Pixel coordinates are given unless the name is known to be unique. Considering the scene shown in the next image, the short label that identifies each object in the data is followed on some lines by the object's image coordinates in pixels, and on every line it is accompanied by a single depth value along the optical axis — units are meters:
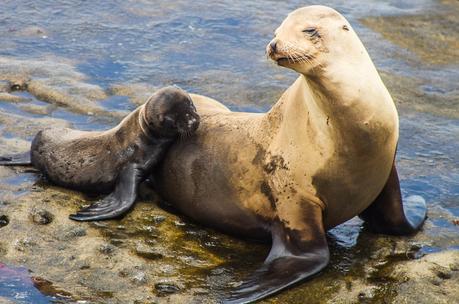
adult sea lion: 10.73
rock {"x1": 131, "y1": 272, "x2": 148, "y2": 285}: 10.77
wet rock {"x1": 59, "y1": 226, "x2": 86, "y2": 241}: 11.84
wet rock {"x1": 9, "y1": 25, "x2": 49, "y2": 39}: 21.84
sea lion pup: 13.15
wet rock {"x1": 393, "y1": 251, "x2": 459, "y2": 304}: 10.55
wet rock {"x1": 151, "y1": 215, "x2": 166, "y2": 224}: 12.54
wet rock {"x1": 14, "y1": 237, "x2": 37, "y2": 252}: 11.45
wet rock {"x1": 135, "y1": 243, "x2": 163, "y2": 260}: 11.48
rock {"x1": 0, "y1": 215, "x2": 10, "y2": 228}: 12.01
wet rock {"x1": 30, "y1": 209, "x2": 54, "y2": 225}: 12.16
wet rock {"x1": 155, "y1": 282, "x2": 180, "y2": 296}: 10.59
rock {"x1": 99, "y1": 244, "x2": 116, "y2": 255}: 11.45
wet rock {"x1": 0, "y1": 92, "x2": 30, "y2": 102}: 17.50
